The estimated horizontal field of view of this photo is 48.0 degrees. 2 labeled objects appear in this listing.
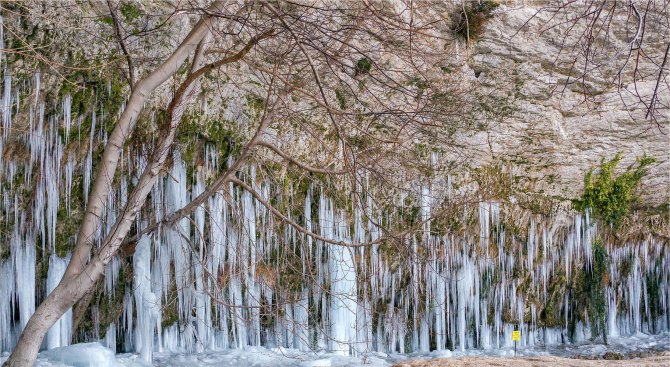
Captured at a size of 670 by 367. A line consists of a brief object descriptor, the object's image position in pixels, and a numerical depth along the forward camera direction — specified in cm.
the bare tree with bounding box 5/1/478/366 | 679
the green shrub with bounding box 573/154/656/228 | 1450
